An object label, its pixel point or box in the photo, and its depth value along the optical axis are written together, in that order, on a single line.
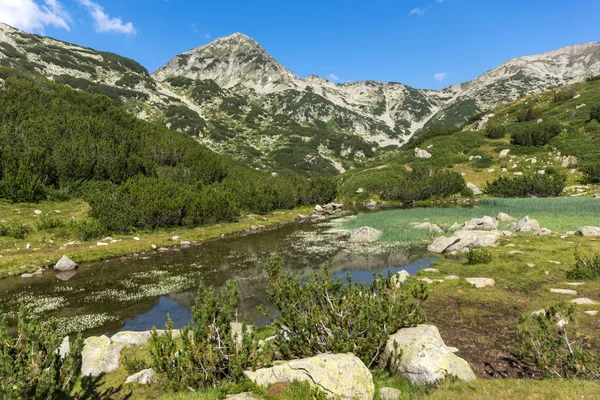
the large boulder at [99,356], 11.50
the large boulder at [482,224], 35.45
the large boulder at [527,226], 32.97
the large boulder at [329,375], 8.31
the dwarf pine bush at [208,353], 8.97
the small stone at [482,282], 19.07
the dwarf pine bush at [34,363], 6.58
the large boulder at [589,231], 28.84
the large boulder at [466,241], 29.40
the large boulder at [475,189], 84.50
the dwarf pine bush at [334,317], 10.09
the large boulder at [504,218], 41.41
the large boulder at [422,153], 111.56
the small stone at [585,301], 14.70
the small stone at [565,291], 16.58
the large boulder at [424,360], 9.15
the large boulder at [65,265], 28.36
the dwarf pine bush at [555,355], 8.77
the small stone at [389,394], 8.68
